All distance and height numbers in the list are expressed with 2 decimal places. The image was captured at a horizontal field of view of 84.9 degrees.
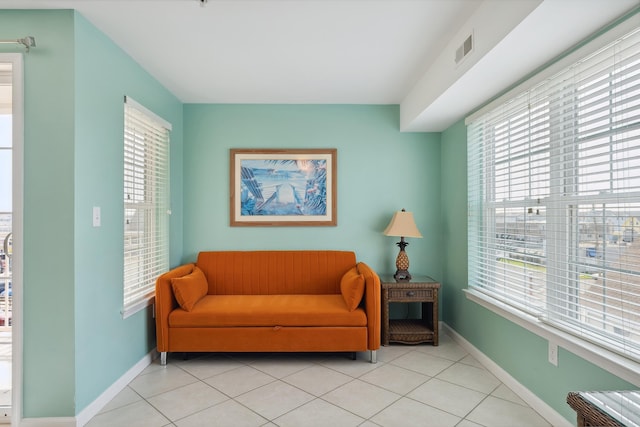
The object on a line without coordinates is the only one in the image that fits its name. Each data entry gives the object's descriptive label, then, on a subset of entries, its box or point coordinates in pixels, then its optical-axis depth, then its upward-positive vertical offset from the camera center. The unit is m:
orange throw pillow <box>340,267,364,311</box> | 2.92 -0.67
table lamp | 3.45 -0.20
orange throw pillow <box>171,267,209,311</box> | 2.86 -0.65
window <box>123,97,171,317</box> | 2.68 +0.08
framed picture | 3.74 +0.27
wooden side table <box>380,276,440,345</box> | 3.29 -0.83
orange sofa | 2.88 -0.91
